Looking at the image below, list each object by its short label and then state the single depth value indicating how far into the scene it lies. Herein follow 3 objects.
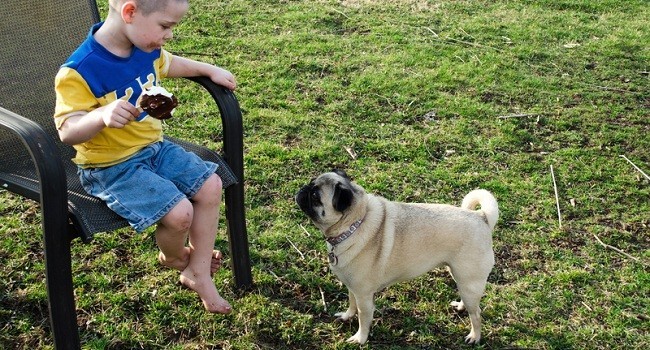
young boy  2.95
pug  3.36
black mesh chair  2.77
